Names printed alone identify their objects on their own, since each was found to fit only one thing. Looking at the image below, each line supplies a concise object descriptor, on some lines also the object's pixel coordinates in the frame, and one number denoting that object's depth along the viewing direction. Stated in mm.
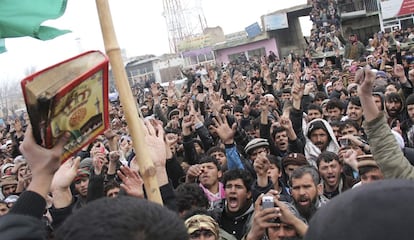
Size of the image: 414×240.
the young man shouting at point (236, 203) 3266
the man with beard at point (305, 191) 3055
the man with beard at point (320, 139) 4578
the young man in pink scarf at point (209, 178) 3969
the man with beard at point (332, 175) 3658
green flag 2461
